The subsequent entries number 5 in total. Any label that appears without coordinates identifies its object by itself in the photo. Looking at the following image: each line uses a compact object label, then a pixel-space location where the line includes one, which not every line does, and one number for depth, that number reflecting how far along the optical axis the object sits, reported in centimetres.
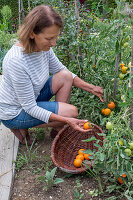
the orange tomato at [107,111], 189
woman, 167
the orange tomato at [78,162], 176
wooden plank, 173
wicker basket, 189
